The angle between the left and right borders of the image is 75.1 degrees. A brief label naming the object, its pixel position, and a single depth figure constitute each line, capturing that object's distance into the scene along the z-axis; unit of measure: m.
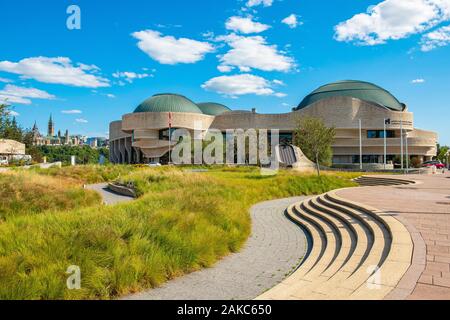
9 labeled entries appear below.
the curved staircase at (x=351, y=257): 4.49
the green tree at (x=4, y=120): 29.51
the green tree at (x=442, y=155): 87.38
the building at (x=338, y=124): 66.75
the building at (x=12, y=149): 64.75
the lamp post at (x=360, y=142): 49.46
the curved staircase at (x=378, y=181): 23.30
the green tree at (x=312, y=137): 37.44
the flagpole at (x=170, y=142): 66.16
